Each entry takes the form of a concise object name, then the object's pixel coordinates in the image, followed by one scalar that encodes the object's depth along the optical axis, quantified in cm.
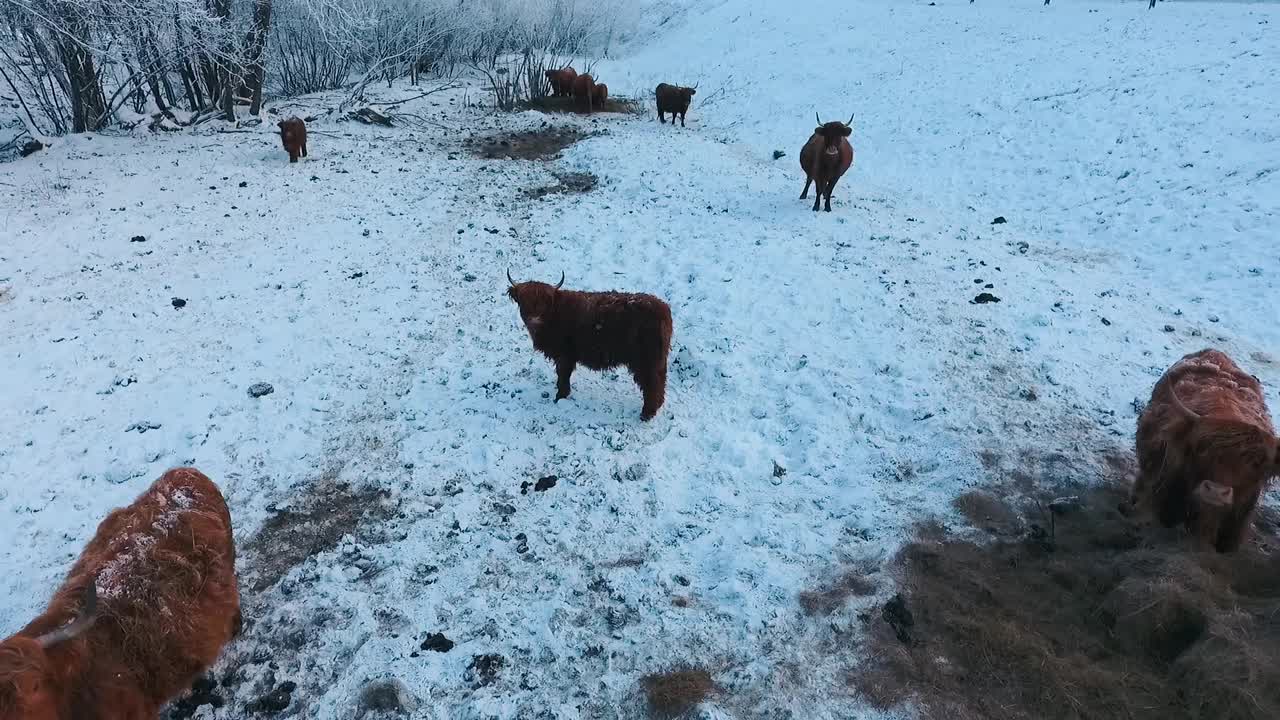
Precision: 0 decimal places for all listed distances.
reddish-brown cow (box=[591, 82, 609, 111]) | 2053
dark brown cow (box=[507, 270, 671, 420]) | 617
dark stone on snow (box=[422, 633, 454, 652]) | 428
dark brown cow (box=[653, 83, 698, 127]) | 1911
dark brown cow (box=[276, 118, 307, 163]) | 1300
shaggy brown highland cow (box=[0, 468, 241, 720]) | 319
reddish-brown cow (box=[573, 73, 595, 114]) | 2008
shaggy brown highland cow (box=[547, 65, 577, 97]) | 2112
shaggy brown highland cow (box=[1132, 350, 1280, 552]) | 408
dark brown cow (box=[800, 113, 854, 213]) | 1116
